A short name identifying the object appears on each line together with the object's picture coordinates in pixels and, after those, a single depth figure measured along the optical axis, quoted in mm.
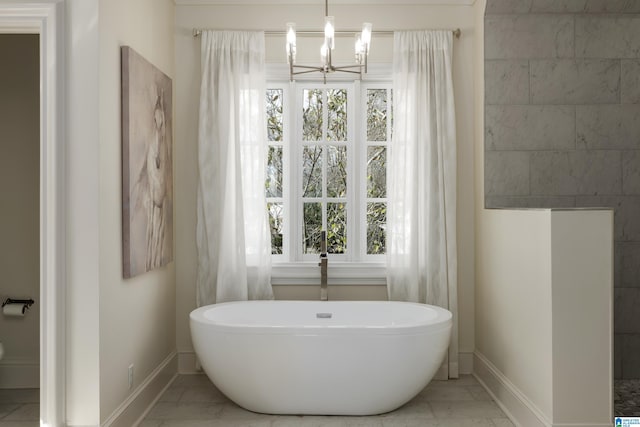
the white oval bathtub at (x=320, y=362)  3021
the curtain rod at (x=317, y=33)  3992
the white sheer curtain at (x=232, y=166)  3914
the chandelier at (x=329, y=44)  2965
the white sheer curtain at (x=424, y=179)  3900
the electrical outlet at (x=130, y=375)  3055
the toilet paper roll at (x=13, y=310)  3619
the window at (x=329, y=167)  4129
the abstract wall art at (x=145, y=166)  2955
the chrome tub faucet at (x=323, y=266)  3904
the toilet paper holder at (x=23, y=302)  3666
